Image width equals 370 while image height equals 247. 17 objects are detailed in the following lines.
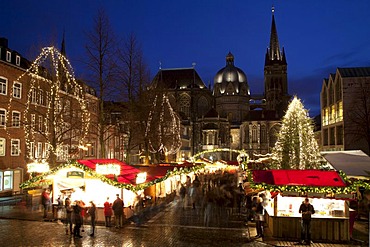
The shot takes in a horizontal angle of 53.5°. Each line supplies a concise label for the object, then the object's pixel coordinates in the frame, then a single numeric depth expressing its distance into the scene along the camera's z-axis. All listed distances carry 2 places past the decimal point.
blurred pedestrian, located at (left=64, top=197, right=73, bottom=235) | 15.73
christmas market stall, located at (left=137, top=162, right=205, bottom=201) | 23.05
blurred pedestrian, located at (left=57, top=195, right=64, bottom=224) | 19.19
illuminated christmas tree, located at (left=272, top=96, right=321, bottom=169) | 29.78
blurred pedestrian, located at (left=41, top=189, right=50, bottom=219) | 19.42
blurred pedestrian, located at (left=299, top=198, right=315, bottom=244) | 14.22
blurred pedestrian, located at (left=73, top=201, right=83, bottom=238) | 15.13
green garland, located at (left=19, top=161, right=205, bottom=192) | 17.61
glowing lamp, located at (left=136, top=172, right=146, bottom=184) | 19.51
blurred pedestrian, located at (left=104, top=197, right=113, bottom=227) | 17.17
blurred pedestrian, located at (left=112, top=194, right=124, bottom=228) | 16.67
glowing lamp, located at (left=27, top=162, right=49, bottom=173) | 21.52
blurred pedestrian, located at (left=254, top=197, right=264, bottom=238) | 15.29
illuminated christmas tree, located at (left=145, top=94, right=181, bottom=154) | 34.19
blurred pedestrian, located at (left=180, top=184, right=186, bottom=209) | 25.95
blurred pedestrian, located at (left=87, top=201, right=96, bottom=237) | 15.38
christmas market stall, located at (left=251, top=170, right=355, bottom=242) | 14.70
